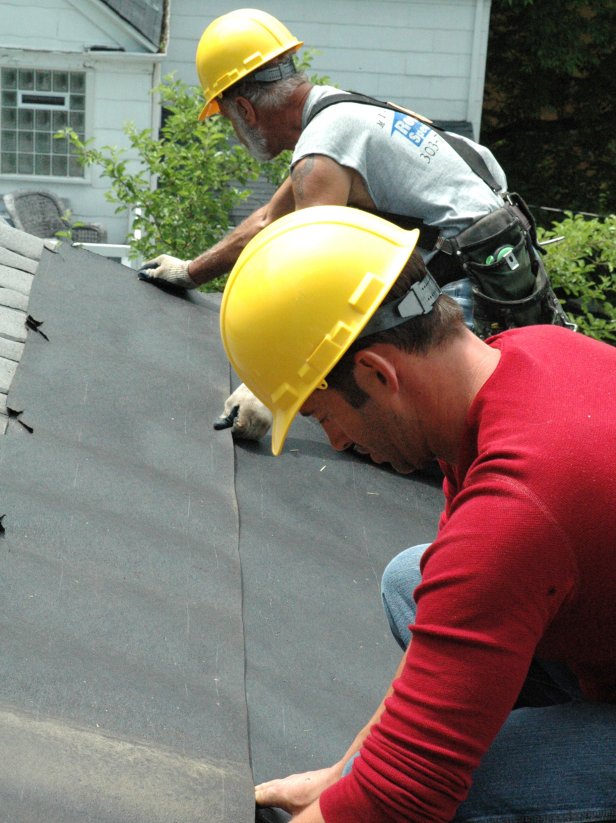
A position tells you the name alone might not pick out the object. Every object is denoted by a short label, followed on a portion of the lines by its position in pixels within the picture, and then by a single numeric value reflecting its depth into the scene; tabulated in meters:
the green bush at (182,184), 7.62
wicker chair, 12.47
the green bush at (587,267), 6.95
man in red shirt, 1.74
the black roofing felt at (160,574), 2.07
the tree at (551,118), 18.92
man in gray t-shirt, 3.93
